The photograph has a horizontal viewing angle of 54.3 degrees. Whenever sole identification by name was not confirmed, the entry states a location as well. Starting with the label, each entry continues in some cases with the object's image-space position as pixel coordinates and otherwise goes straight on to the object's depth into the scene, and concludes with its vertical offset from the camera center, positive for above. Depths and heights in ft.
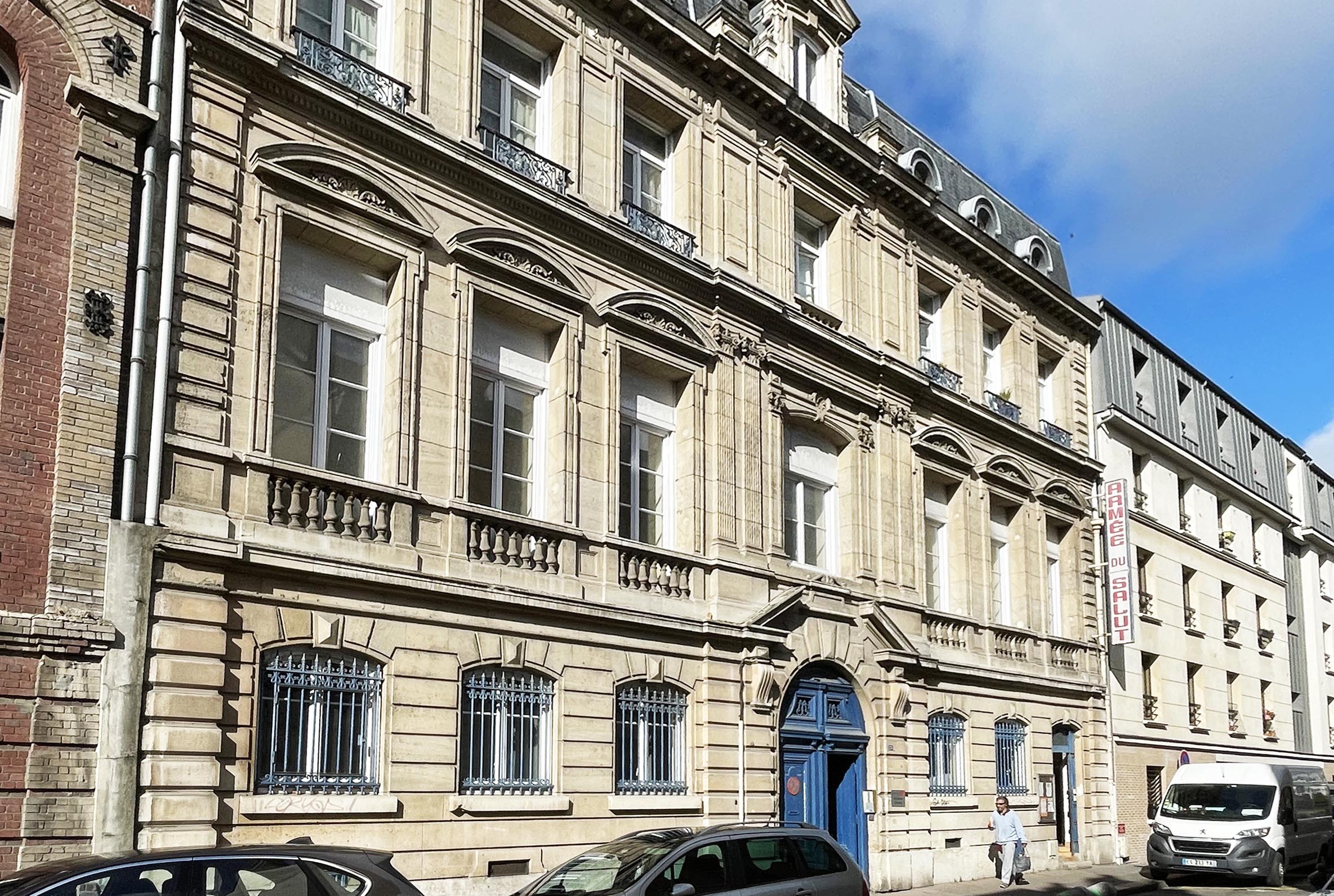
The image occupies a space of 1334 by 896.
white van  72.54 -8.10
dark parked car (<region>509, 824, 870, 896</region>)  37.06 -5.50
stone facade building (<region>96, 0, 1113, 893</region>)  44.06 +9.42
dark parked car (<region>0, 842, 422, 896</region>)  25.32 -4.00
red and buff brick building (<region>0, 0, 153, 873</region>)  37.29 +9.09
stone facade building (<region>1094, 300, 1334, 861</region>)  100.42 +8.51
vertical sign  94.68 +7.98
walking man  67.00 -8.10
